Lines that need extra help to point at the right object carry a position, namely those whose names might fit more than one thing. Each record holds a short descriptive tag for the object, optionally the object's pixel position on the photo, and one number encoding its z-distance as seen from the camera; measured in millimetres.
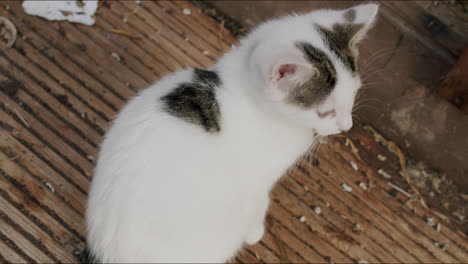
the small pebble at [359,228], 803
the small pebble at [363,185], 822
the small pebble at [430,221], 812
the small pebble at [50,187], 773
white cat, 677
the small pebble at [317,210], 807
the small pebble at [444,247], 801
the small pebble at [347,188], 818
